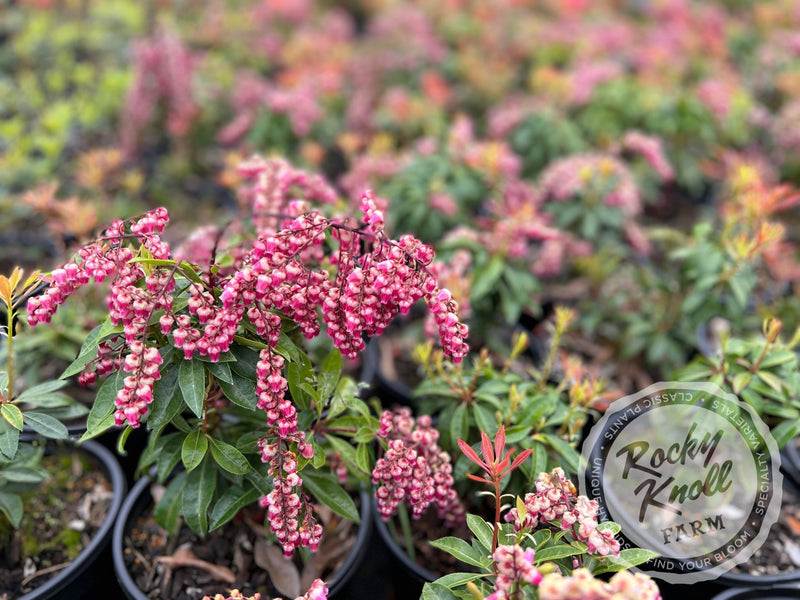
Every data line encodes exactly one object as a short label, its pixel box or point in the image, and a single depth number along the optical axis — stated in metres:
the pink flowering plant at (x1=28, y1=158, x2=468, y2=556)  0.39
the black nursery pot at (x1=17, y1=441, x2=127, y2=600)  0.49
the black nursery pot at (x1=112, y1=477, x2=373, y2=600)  0.49
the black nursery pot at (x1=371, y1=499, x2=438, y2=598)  0.51
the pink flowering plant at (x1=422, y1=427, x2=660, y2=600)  0.39
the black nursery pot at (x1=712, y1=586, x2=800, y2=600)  0.52
